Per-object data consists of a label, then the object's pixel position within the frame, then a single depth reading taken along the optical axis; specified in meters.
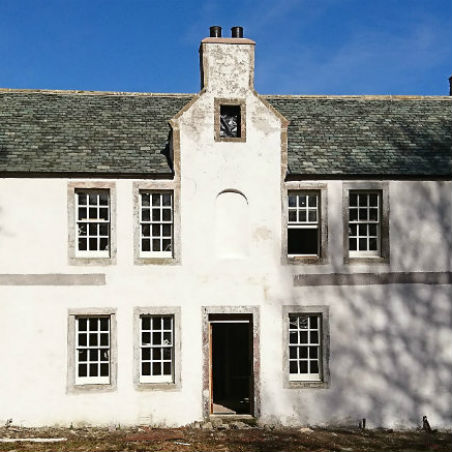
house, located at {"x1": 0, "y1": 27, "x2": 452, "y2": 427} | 15.99
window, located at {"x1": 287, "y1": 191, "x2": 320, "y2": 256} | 16.89
